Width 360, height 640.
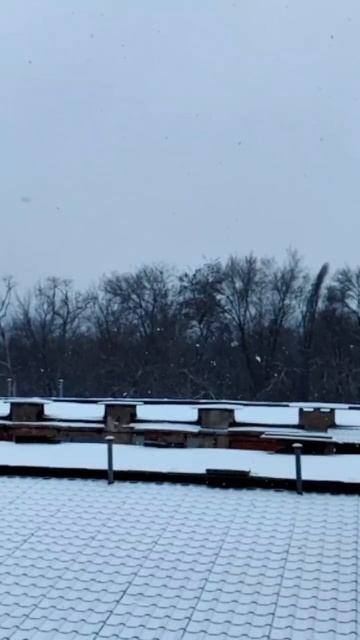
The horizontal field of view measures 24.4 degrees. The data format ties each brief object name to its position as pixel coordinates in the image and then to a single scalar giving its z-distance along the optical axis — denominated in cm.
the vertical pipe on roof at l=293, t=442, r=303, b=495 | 941
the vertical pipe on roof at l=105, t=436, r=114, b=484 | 998
